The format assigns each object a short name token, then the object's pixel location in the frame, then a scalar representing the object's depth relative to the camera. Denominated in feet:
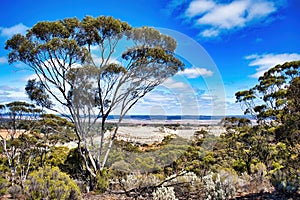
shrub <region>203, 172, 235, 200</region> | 18.94
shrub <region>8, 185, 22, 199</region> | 24.35
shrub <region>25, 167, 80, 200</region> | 16.26
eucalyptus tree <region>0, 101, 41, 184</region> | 40.83
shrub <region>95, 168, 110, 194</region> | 26.02
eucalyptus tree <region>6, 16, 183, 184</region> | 26.03
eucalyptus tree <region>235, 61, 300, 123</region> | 35.46
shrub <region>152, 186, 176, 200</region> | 17.86
